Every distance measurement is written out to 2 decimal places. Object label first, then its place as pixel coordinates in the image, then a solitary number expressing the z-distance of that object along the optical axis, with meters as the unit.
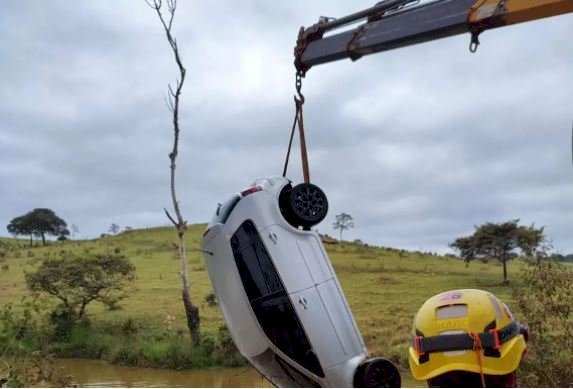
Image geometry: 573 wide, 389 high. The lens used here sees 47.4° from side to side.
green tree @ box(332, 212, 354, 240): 40.19
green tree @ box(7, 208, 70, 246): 39.31
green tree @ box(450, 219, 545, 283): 19.80
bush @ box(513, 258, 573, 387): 8.15
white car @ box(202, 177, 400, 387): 3.67
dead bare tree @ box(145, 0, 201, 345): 15.10
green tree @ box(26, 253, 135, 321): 17.19
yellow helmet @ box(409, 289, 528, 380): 2.27
